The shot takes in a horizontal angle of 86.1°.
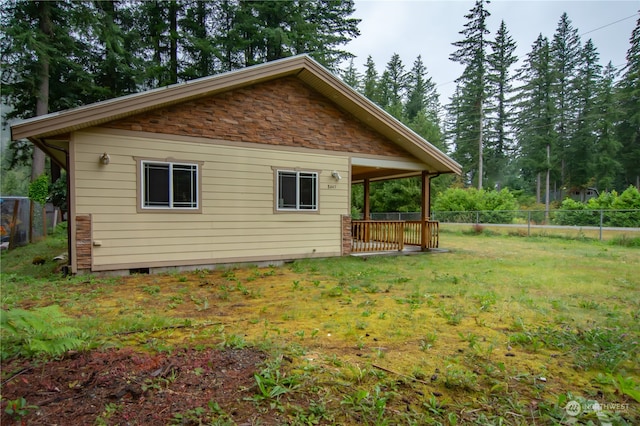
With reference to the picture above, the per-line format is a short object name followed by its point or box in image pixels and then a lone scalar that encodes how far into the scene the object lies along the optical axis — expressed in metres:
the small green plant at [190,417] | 1.97
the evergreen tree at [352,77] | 26.65
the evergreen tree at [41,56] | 13.18
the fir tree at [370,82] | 27.86
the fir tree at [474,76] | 28.45
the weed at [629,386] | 1.96
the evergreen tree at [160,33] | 17.19
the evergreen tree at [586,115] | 32.06
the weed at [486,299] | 4.60
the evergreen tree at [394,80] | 32.78
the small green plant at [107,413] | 1.92
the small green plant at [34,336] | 2.06
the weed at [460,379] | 2.48
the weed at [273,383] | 2.26
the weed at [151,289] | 5.41
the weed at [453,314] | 3.99
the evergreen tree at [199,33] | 17.62
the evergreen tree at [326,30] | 18.36
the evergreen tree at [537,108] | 31.89
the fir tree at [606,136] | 31.03
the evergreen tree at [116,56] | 15.19
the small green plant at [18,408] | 1.93
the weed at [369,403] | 2.11
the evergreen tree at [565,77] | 32.12
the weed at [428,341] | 3.22
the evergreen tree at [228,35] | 17.47
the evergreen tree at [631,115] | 28.39
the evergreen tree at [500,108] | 29.25
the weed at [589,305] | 4.62
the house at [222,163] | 6.41
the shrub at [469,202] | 21.46
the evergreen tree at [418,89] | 34.34
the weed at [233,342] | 3.05
